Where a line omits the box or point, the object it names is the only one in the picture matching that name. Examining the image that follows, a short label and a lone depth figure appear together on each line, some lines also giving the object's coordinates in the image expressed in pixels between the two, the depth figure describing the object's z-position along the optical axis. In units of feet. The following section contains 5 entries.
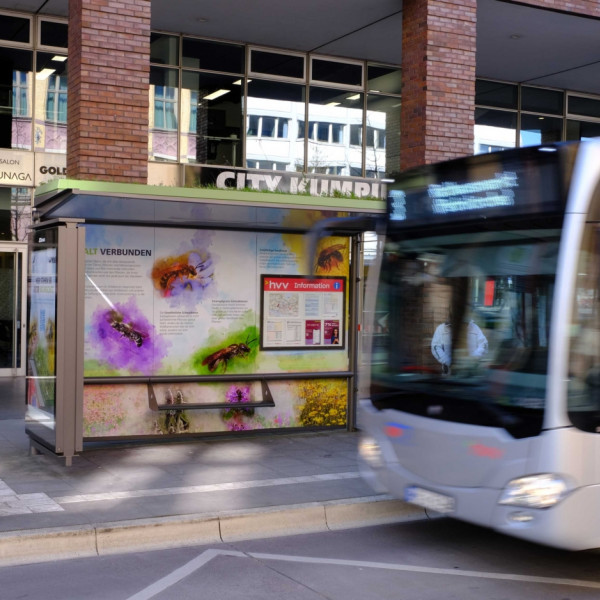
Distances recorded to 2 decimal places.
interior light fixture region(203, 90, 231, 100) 61.52
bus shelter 29.91
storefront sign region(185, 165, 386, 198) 61.00
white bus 18.61
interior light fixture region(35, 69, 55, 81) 57.44
